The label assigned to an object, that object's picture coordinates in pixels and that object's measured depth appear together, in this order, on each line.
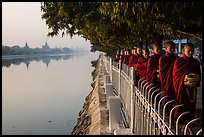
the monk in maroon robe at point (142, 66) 8.17
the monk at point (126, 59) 13.69
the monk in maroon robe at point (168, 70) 5.94
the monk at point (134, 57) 10.57
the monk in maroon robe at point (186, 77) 5.40
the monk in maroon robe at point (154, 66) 7.16
